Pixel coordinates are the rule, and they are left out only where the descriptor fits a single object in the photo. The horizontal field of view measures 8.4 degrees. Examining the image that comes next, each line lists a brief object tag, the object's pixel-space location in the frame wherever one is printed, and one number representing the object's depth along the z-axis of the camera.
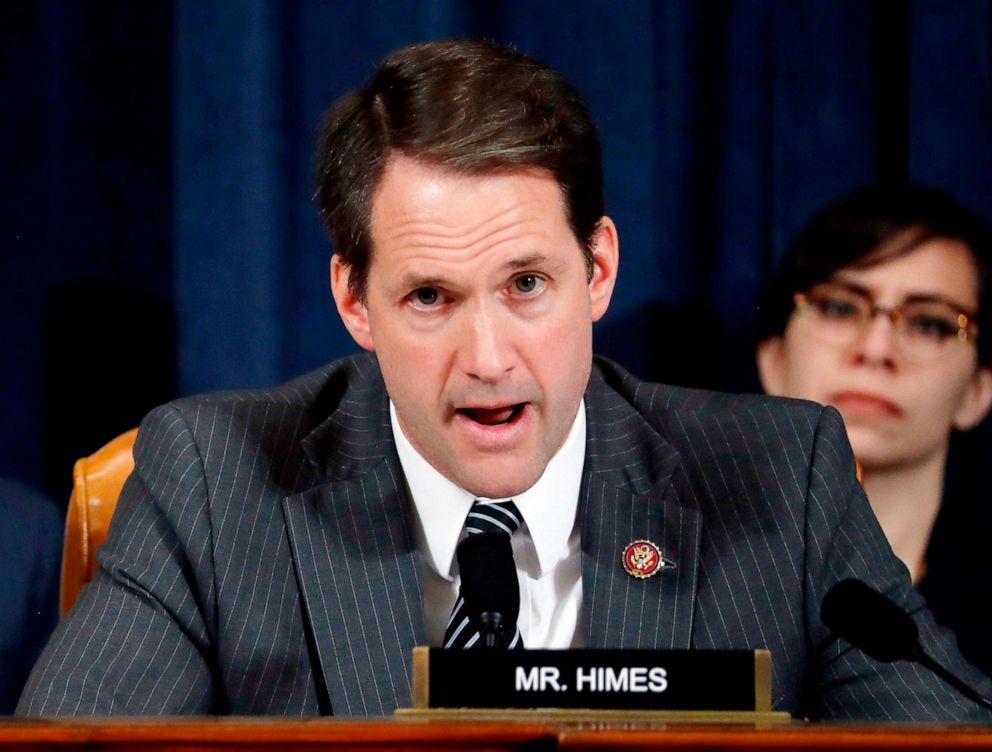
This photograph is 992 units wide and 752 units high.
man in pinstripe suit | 4.31
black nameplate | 4.07
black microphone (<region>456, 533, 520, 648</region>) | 4.15
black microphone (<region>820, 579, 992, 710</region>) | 4.12
